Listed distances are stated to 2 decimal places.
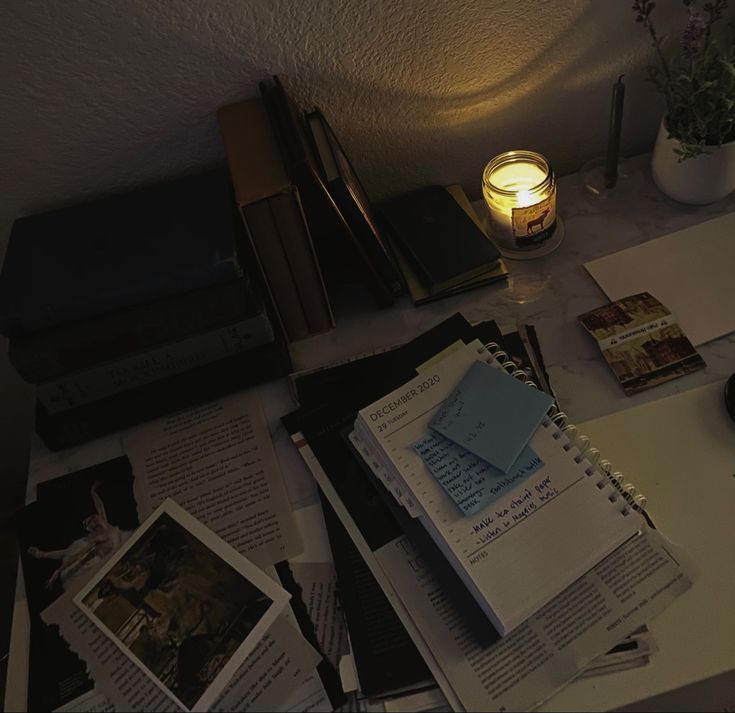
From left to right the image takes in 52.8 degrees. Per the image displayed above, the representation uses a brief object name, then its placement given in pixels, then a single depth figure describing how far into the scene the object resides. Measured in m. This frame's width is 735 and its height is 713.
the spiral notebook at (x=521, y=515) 0.70
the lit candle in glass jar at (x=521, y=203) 0.94
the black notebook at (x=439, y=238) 0.94
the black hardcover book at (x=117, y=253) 0.81
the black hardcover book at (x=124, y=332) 0.81
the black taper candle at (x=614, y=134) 0.94
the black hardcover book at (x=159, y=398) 0.87
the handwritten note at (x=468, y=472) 0.74
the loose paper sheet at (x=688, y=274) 0.89
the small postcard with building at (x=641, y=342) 0.85
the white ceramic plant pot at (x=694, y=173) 0.92
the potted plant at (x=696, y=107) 0.86
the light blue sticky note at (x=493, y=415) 0.76
